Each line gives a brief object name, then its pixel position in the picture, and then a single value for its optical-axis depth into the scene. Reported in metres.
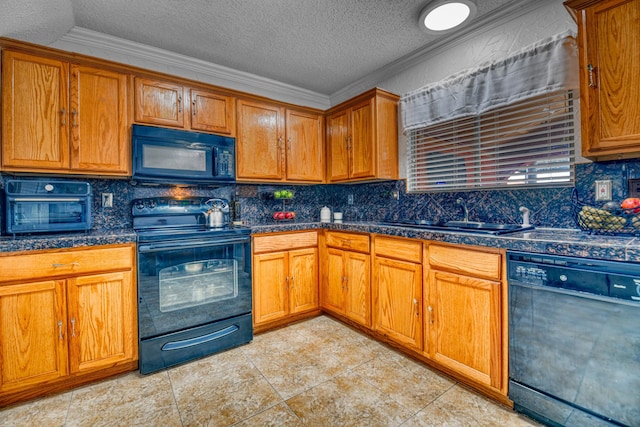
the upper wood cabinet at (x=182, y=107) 2.38
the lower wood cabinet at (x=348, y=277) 2.57
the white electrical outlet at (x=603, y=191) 1.70
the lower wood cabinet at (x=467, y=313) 1.67
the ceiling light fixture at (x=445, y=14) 2.00
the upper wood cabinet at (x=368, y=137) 2.79
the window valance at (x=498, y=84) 1.82
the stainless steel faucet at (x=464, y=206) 2.41
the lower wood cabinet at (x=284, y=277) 2.66
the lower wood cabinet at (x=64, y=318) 1.75
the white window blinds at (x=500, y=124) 1.88
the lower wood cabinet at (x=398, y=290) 2.13
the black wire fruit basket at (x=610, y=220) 1.53
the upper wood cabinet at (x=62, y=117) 1.95
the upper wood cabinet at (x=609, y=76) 1.42
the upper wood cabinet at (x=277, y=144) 2.87
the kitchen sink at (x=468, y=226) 1.92
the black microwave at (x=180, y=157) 2.30
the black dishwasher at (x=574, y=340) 1.26
